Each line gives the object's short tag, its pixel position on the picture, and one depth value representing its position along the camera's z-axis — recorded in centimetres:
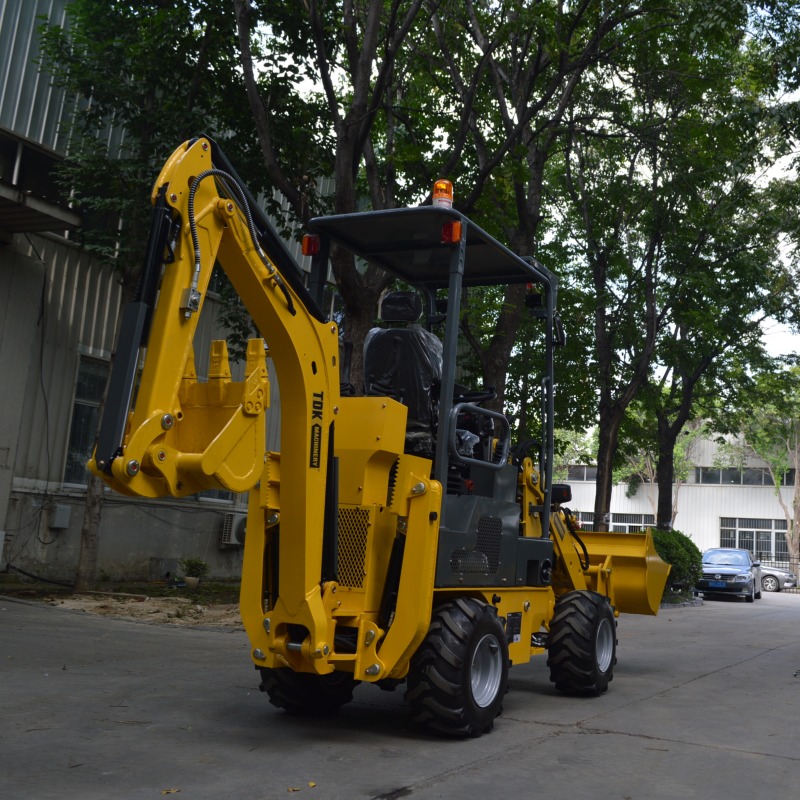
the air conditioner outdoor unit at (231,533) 1992
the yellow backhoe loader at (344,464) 524
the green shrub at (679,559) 2355
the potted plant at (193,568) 1789
